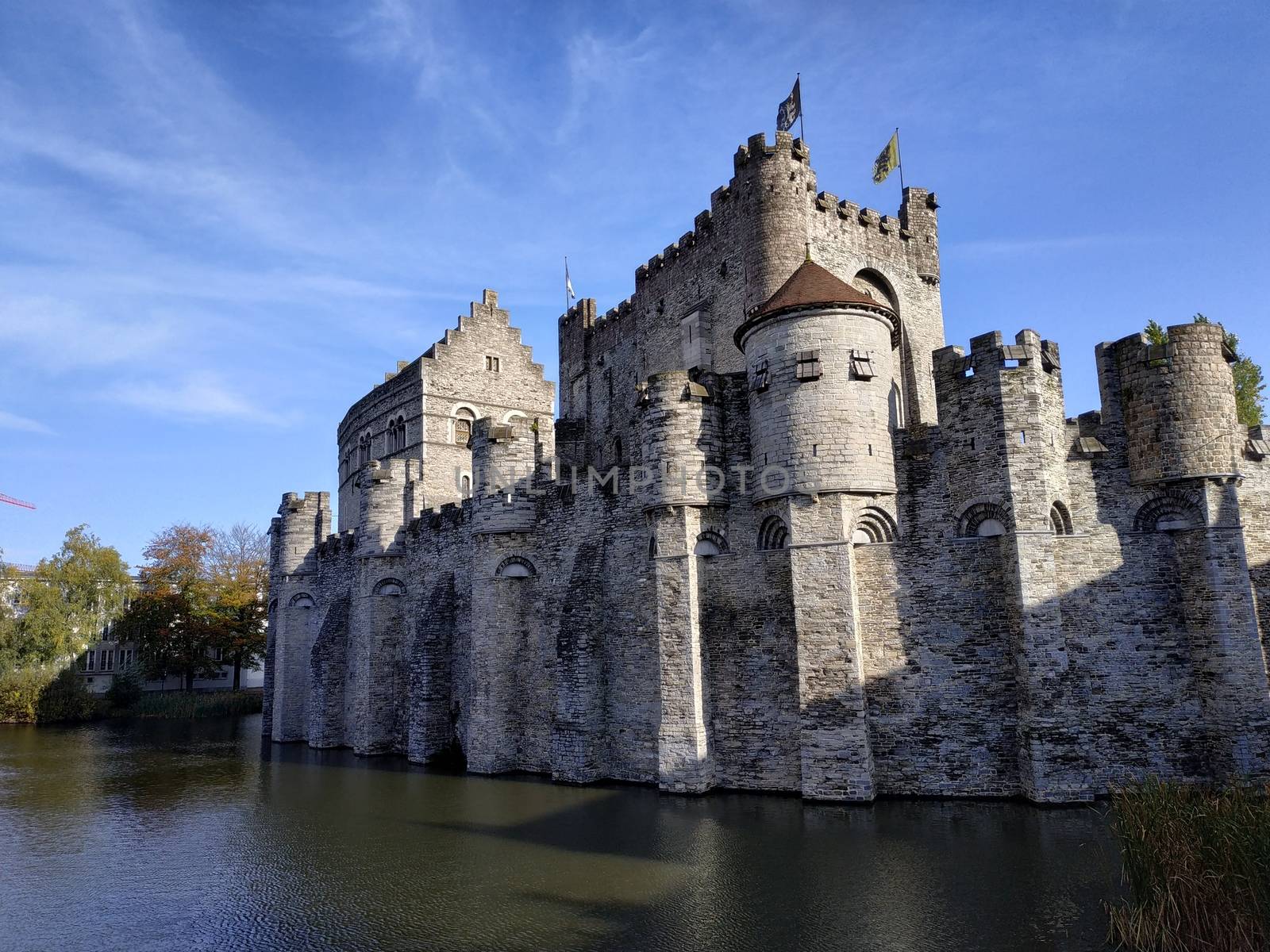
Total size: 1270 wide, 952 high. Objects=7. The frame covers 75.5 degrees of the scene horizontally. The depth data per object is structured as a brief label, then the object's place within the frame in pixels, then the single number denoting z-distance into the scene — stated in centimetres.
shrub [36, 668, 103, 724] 4231
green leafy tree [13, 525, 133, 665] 4325
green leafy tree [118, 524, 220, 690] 4897
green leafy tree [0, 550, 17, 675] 4225
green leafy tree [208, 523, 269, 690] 4931
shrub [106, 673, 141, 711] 4809
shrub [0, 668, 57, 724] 4144
